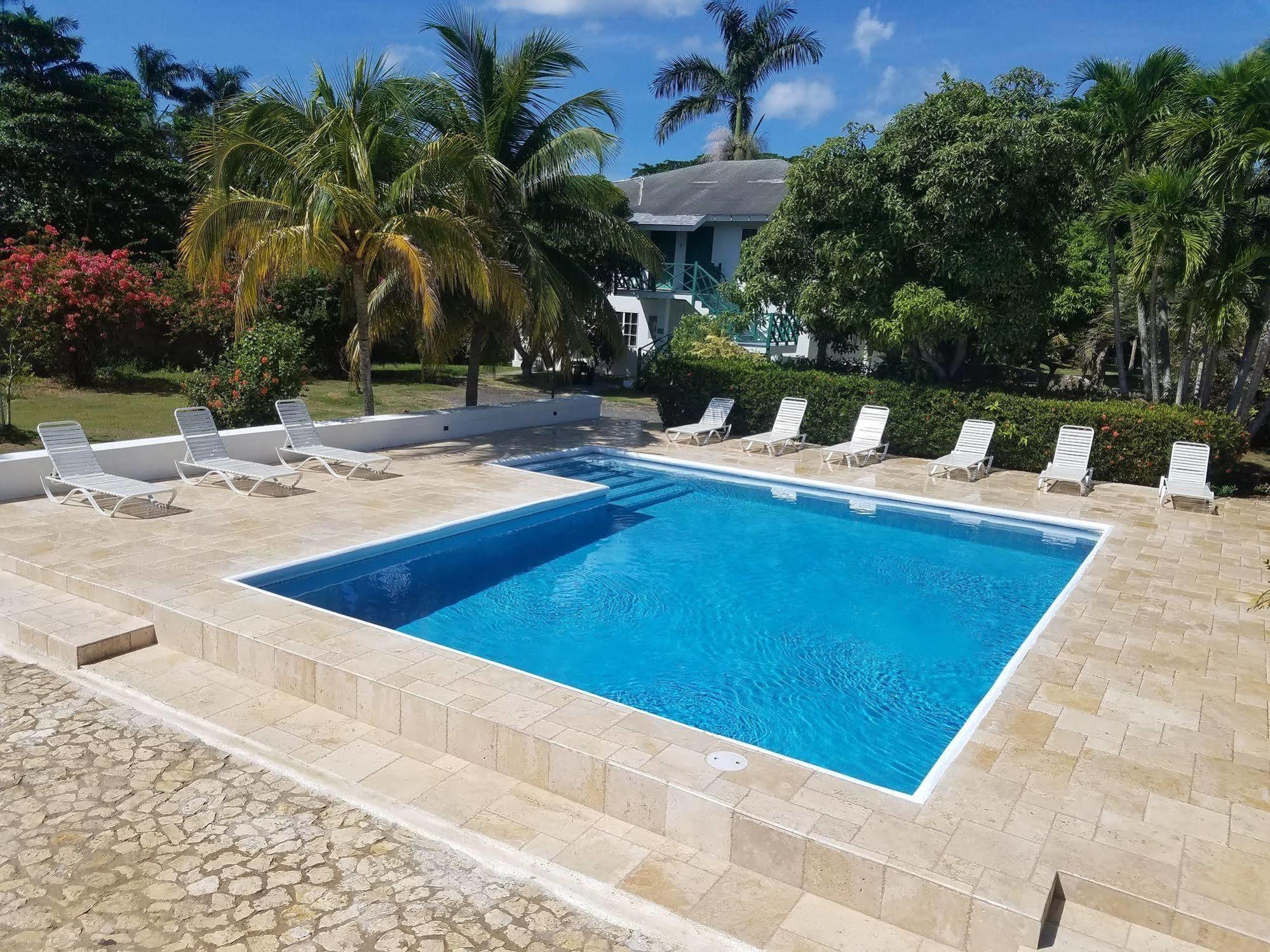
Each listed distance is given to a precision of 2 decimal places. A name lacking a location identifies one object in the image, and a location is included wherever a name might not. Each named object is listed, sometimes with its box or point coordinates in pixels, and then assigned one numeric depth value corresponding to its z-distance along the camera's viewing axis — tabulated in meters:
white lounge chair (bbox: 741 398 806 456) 17.02
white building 28.88
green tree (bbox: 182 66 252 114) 46.44
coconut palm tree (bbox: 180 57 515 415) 13.00
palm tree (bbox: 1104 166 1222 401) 13.64
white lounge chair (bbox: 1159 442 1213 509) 13.20
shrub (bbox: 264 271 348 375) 22.55
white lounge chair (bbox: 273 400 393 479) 12.69
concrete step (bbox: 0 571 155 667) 6.75
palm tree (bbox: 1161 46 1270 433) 13.42
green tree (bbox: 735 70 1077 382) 15.30
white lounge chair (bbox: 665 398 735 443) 17.80
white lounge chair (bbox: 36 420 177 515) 10.07
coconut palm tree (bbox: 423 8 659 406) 15.59
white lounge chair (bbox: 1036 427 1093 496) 14.29
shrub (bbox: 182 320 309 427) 14.55
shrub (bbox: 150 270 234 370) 21.03
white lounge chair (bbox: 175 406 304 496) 11.62
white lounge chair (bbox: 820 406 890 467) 16.17
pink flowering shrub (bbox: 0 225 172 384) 16.77
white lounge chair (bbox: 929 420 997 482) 15.09
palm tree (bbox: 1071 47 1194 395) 15.69
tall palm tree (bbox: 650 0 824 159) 42.25
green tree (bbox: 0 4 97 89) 26.19
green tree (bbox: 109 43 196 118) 48.22
